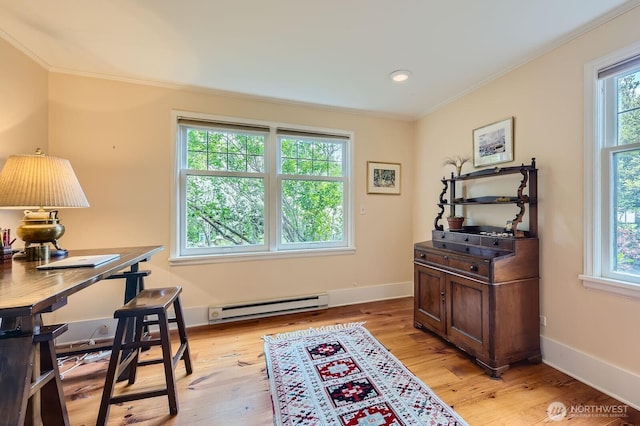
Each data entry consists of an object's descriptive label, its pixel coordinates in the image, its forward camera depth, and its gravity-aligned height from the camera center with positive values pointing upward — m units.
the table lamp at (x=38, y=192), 1.43 +0.12
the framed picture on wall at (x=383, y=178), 3.39 +0.47
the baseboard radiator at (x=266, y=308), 2.72 -1.02
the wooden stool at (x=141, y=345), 1.40 -0.74
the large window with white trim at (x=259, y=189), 2.78 +0.28
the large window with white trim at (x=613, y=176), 1.65 +0.24
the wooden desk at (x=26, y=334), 0.90 -0.45
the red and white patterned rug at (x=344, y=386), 1.48 -1.13
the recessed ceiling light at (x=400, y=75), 2.37 +1.26
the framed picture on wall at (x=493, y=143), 2.32 +0.65
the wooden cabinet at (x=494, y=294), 1.89 -0.61
